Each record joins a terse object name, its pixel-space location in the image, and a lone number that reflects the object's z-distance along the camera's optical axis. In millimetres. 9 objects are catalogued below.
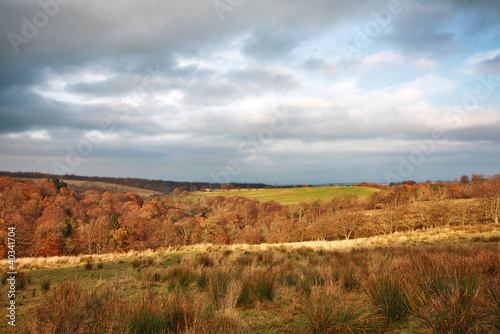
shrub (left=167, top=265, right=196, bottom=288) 7525
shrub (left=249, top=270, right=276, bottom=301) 5782
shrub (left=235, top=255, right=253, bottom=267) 11070
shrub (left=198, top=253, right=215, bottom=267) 11164
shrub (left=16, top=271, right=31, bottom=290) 7788
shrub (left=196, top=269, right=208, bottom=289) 7168
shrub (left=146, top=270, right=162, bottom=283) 8412
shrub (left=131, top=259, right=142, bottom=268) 12156
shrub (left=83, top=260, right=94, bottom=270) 11900
